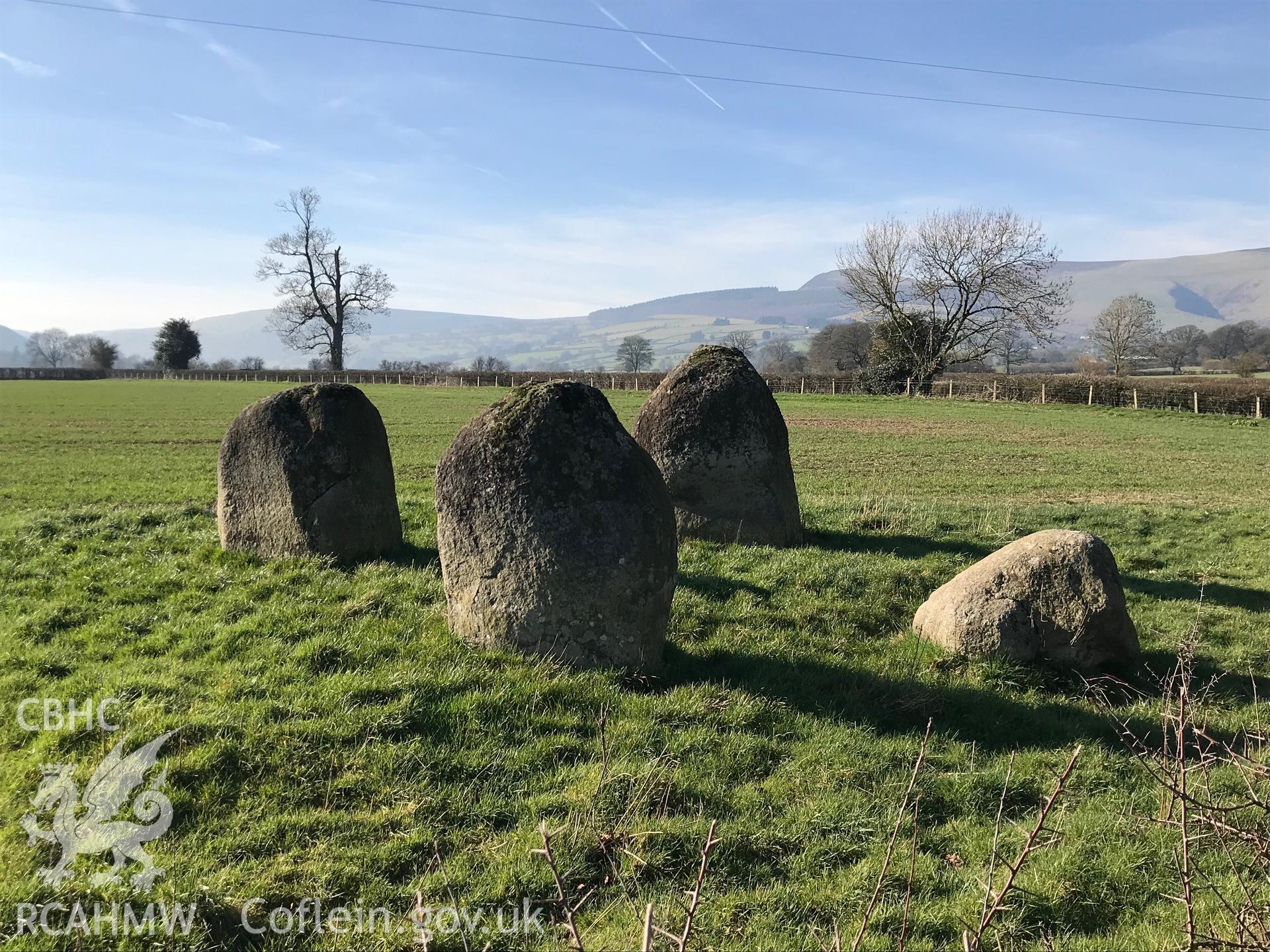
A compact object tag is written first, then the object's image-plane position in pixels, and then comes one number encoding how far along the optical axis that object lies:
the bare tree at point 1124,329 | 93.56
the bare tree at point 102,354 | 111.19
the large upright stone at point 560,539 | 6.78
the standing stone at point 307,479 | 9.59
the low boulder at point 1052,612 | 7.86
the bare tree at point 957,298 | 60.66
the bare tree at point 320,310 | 81.31
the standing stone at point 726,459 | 11.70
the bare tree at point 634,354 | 172.12
